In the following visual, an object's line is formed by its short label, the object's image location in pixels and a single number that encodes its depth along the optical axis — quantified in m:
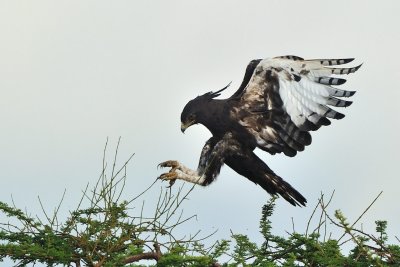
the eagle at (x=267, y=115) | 19.23
